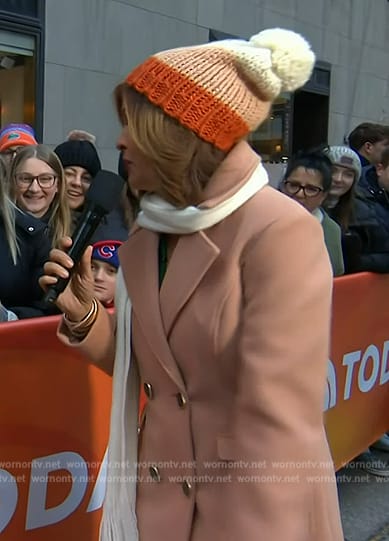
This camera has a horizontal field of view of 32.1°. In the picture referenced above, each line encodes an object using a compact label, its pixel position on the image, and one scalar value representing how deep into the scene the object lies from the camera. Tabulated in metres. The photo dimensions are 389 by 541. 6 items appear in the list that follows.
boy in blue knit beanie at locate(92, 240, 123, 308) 2.87
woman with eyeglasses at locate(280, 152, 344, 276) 3.87
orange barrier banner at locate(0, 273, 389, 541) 2.09
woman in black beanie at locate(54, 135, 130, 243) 4.05
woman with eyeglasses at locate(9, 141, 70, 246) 3.63
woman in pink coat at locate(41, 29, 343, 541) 1.44
